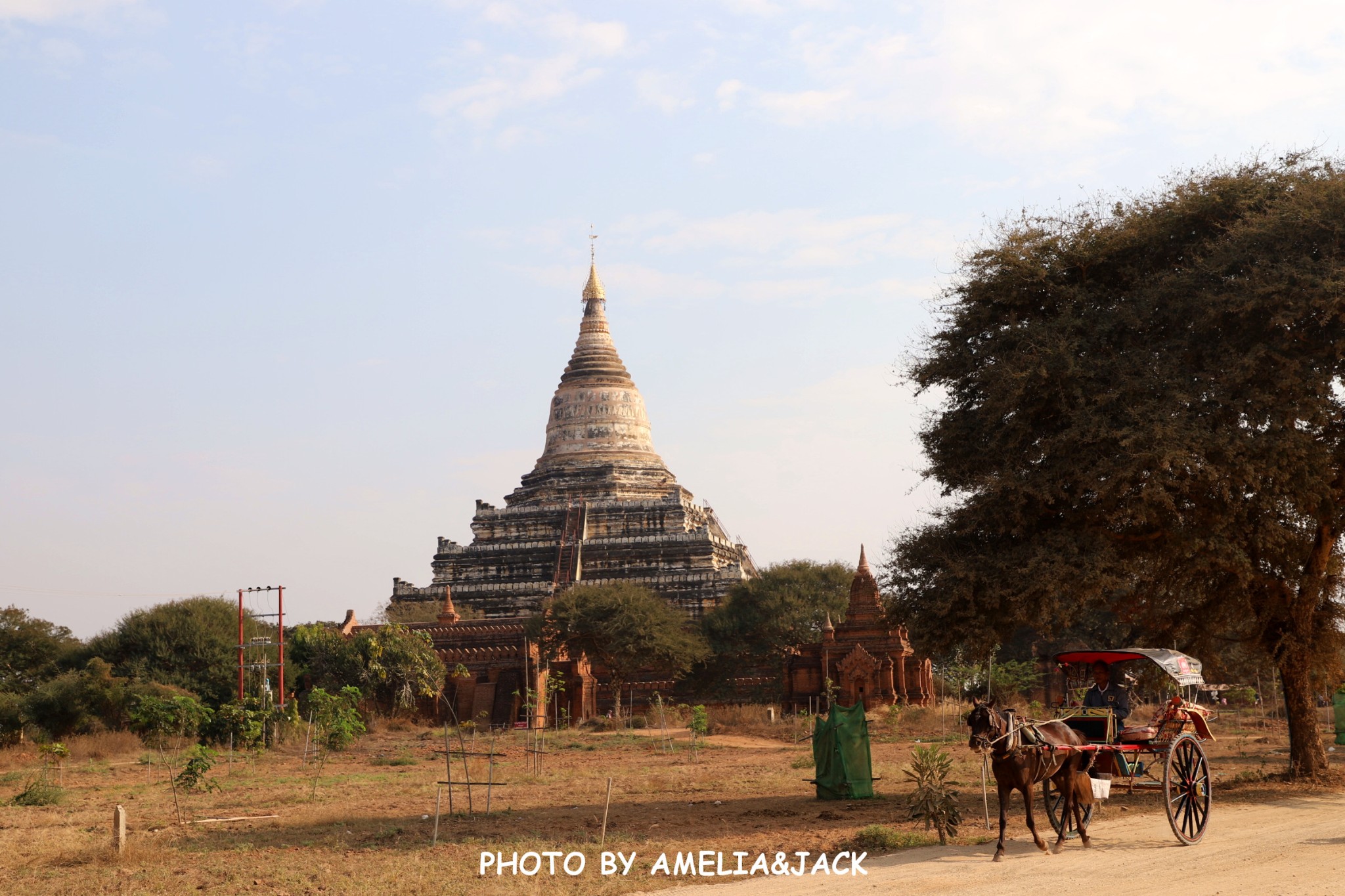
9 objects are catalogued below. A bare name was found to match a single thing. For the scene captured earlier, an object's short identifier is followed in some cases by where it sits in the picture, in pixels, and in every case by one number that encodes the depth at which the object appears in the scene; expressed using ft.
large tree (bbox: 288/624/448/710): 147.54
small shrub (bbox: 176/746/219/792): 67.77
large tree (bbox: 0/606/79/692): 149.79
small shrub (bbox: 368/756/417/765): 92.63
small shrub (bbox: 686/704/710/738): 111.14
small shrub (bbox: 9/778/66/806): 65.62
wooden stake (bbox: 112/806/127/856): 43.96
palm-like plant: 44.80
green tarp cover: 58.95
